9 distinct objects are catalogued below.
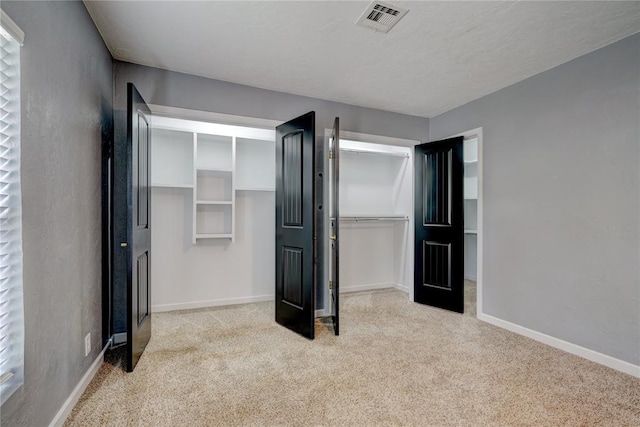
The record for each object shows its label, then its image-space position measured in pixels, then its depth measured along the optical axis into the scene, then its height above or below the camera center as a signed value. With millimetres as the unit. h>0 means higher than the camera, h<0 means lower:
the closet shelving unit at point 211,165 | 3676 +602
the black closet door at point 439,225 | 3693 -146
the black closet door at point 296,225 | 2883 -126
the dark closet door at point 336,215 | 2922 -24
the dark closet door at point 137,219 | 2230 -59
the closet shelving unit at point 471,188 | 5113 +438
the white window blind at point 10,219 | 1244 -34
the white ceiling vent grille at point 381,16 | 1995 +1334
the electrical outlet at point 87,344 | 2047 -900
